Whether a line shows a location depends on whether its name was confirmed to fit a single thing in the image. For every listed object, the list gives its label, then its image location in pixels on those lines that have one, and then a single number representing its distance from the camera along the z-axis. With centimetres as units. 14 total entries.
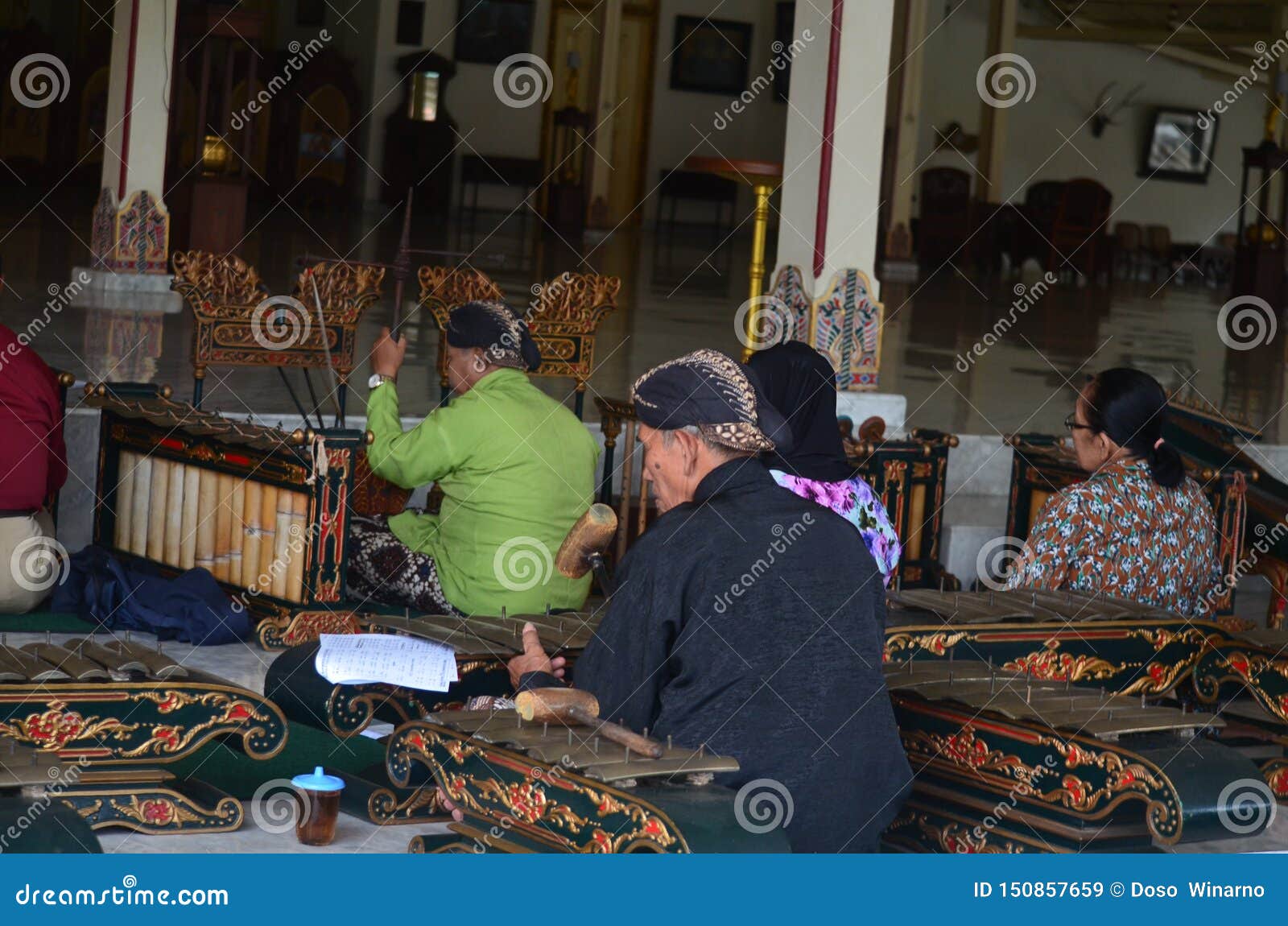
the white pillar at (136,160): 1018
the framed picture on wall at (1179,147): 2048
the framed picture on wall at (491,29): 1852
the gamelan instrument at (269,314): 568
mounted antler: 2019
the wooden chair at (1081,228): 1730
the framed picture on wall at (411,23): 1819
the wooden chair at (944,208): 1744
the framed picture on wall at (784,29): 1980
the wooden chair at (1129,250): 1911
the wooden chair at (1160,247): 1952
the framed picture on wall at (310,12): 1881
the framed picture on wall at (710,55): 1980
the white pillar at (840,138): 695
